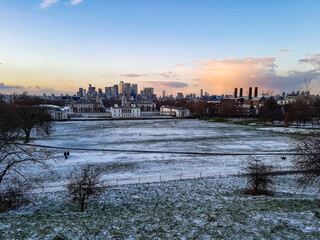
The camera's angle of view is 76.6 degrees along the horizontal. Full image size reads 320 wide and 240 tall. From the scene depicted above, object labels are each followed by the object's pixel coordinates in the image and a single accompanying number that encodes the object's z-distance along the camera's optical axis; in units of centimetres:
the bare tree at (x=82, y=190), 1440
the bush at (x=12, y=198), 1513
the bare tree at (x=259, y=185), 1814
